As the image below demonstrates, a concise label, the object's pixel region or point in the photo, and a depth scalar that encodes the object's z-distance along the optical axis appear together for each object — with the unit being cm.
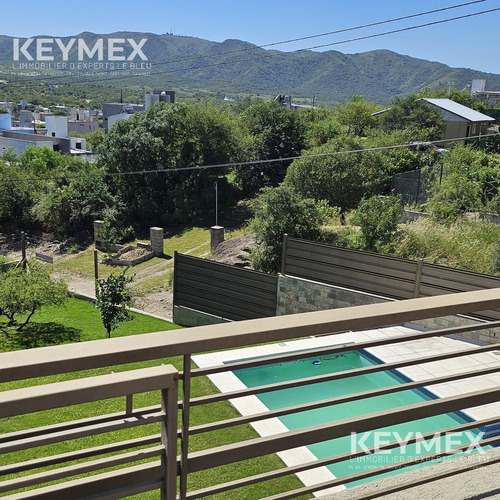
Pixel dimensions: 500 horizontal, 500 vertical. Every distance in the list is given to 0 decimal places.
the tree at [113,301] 962
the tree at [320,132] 2960
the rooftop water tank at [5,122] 5972
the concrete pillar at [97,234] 2382
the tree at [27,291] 1046
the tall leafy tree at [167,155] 2697
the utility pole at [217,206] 2529
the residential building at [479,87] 7957
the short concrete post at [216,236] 1873
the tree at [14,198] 2647
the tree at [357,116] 3875
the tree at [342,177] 1898
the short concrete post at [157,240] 2147
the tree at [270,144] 2895
